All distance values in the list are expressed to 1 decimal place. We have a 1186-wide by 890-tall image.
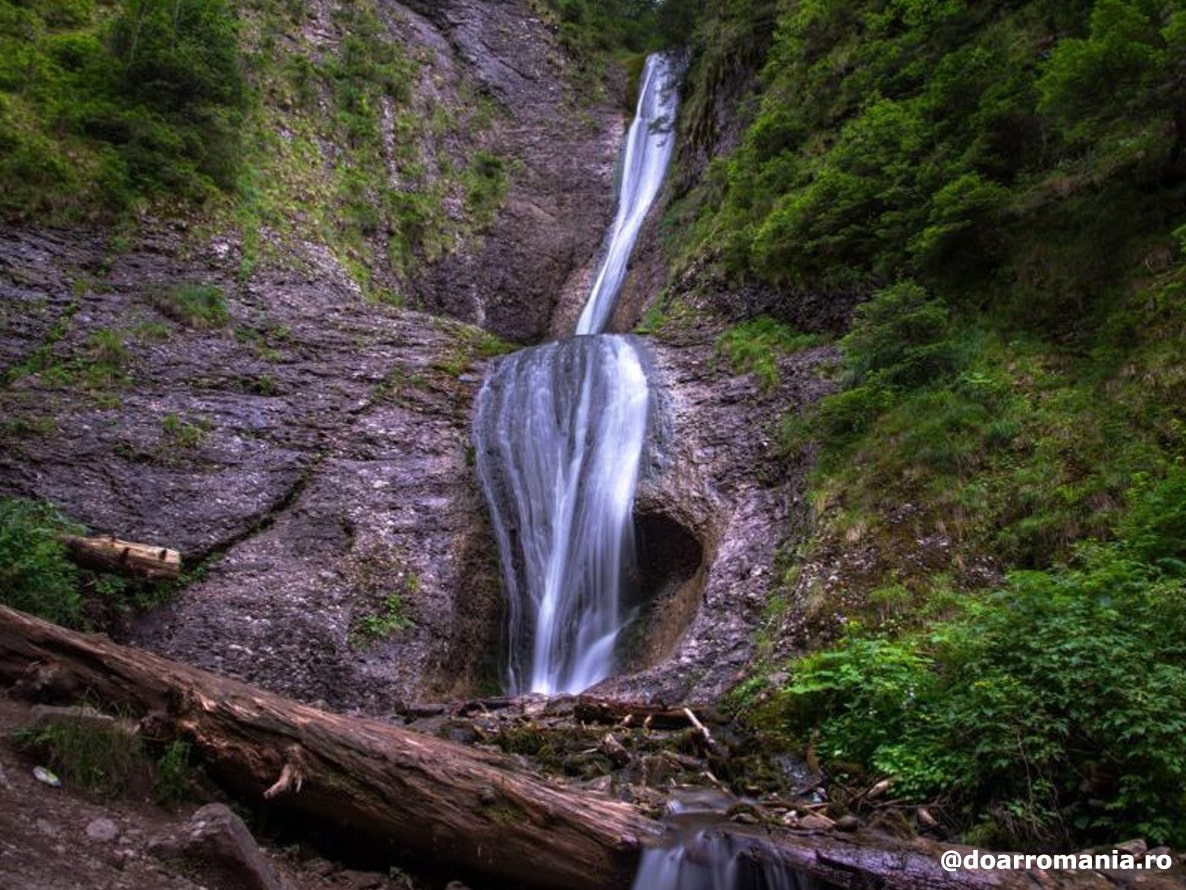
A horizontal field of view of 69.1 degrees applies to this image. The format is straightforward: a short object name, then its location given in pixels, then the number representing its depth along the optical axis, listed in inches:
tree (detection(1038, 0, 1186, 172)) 305.1
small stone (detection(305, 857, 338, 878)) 180.5
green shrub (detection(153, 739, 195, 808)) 175.8
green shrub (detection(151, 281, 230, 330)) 488.4
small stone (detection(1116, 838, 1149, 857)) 172.9
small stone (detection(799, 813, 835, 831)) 201.5
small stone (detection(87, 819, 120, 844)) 153.6
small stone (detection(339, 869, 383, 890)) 180.2
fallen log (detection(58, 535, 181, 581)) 336.1
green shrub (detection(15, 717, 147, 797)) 167.6
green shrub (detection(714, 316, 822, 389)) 469.7
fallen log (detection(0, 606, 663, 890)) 185.2
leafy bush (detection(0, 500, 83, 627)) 289.4
